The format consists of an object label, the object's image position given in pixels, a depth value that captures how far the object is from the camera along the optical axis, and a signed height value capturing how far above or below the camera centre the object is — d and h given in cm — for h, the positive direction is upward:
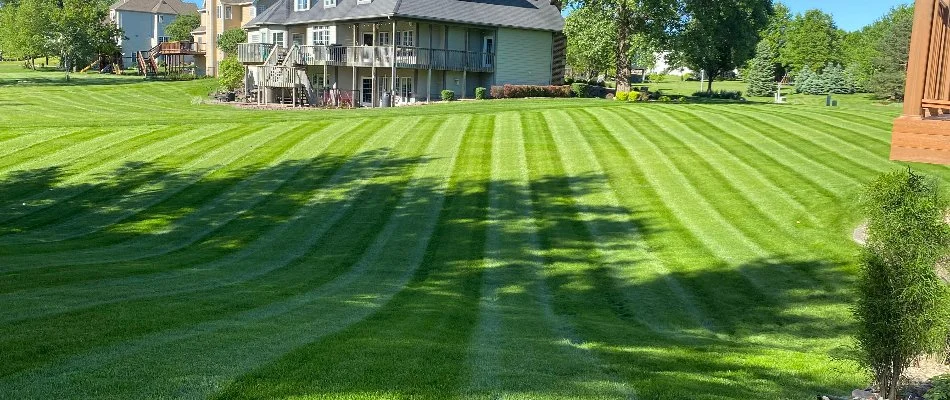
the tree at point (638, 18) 4478 +366
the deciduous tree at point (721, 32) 4644 +335
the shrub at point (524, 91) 4600 -59
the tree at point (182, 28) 8706 +426
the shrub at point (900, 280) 691 -155
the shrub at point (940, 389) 673 -239
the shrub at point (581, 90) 4991 -44
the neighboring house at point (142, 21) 9581 +526
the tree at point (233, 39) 6869 +253
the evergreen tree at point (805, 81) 7888 +92
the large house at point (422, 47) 4681 +173
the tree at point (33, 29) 7138 +286
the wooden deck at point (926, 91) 868 +5
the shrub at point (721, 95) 6007 -53
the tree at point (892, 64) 6462 +234
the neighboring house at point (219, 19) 7581 +459
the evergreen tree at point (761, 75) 7494 +132
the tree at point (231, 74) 5616 -27
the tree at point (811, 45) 9125 +506
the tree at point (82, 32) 7188 +288
